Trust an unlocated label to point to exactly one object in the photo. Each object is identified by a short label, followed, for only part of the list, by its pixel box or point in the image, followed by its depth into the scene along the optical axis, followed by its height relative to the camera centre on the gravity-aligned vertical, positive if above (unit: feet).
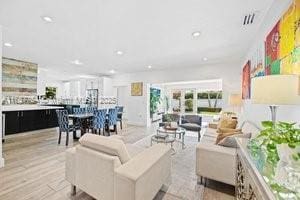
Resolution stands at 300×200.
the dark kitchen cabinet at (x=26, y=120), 12.42 -2.38
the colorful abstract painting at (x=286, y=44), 3.96 +2.22
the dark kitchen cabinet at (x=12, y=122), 11.53 -2.41
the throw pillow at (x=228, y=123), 8.46 -1.65
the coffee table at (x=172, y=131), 10.35 -2.74
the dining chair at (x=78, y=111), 14.62 -1.52
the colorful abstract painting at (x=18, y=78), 13.90 +2.38
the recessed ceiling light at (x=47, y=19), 6.91 +4.63
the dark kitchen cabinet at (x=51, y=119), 14.41 -2.48
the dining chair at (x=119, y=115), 16.03 -2.12
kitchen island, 11.62 -2.18
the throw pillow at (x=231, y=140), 5.72 -1.90
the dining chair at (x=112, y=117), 13.34 -2.07
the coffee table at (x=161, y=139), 8.97 -2.97
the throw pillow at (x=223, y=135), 6.20 -1.78
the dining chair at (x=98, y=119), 11.92 -2.08
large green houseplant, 2.49 -0.90
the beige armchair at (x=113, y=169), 3.63 -2.40
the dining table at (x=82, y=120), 11.40 -2.12
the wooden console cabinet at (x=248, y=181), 2.30 -1.89
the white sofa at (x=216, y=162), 5.23 -2.80
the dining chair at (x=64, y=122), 10.48 -2.05
